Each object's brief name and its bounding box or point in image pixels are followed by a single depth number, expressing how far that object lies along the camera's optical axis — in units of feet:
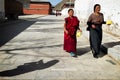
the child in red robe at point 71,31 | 12.78
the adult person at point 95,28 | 12.46
